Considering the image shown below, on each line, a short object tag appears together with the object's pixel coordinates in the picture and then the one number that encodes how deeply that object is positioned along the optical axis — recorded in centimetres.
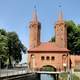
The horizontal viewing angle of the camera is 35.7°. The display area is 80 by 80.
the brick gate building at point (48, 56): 3034
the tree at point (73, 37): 3576
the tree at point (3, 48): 2553
